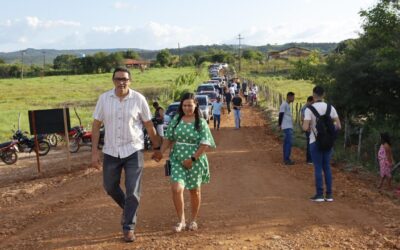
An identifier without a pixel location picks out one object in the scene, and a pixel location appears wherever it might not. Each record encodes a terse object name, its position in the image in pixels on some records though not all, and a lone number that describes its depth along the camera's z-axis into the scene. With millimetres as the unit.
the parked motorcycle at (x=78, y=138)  18078
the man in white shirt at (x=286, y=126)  11367
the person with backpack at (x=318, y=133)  7359
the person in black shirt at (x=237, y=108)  18919
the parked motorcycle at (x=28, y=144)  17188
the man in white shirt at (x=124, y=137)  5445
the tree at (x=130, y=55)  142125
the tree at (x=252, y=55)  124375
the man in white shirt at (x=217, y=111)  19766
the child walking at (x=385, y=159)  9398
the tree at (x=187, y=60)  121375
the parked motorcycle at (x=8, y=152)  16412
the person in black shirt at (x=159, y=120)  14992
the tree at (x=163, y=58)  126438
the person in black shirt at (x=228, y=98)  26758
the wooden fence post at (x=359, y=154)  12500
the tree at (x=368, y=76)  16422
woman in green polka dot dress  5559
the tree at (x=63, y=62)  125475
